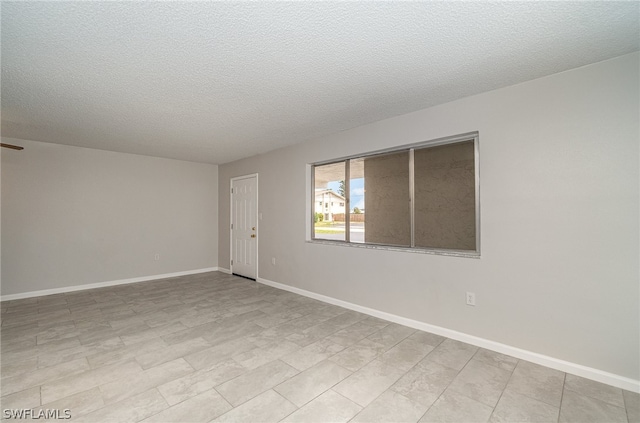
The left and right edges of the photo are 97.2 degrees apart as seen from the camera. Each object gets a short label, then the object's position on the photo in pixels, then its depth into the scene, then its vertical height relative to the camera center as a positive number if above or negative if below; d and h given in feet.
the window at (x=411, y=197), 10.11 +0.66
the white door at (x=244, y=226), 18.54 -0.84
